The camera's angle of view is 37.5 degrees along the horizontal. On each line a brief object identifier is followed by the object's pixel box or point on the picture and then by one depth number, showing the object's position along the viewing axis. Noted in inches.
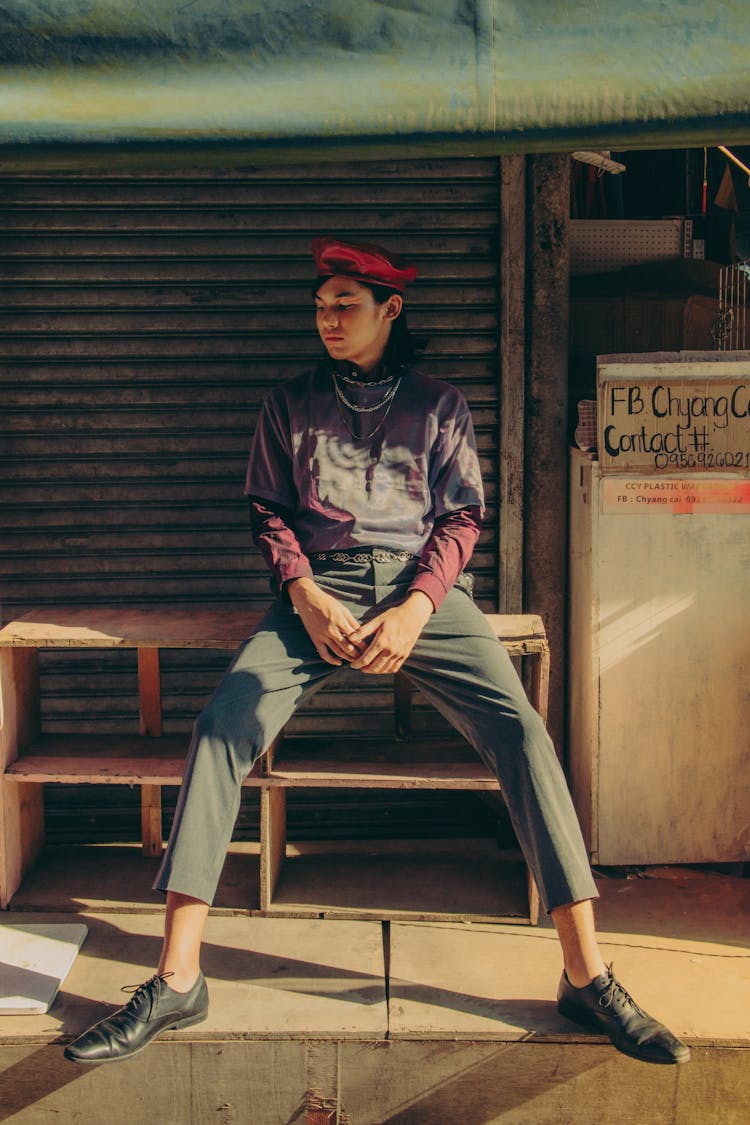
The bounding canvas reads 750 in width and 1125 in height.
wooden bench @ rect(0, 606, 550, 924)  142.3
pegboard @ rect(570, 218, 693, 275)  178.7
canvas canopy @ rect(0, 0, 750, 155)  104.0
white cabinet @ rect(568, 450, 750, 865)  152.7
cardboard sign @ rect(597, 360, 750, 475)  149.7
